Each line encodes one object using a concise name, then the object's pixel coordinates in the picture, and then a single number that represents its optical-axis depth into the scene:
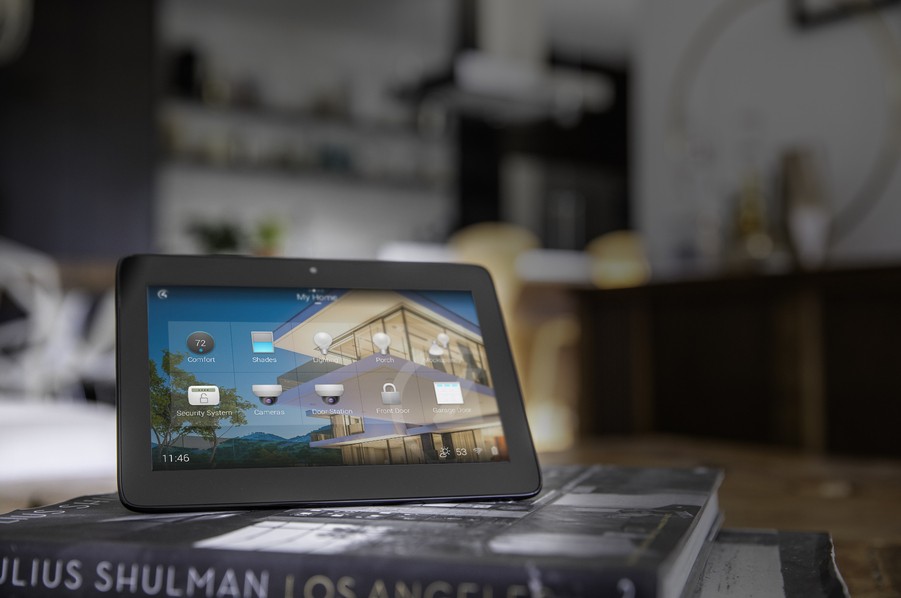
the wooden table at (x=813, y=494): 0.49
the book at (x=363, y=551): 0.30
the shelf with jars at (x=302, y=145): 5.85
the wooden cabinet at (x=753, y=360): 1.67
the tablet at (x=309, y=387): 0.45
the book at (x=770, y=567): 0.37
